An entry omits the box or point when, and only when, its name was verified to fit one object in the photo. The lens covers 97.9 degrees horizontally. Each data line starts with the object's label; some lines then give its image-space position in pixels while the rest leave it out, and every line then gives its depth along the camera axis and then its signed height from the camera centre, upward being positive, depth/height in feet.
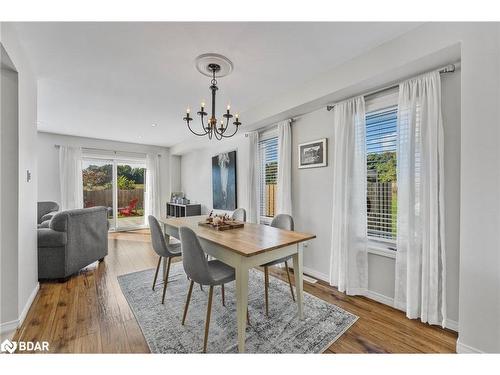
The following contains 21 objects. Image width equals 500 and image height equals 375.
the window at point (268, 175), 11.90 +0.65
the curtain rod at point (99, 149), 16.50 +3.08
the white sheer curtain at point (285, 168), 10.28 +0.89
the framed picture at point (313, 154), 9.04 +1.44
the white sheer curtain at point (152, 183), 20.83 +0.28
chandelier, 6.61 +3.90
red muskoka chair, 19.93 -2.14
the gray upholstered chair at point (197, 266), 5.16 -1.97
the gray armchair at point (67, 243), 8.87 -2.50
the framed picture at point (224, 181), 14.99 +0.38
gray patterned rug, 5.32 -3.90
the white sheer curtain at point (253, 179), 12.37 +0.43
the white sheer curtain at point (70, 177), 16.49 +0.65
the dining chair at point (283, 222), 8.05 -1.36
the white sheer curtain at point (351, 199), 7.68 -0.45
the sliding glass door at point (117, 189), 18.31 -0.29
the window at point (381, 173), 7.22 +0.47
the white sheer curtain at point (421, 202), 5.89 -0.42
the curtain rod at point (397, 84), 5.72 +3.22
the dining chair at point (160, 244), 7.36 -2.01
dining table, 4.90 -1.54
